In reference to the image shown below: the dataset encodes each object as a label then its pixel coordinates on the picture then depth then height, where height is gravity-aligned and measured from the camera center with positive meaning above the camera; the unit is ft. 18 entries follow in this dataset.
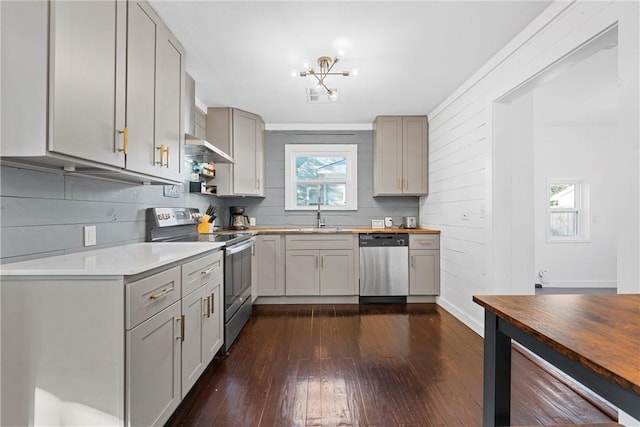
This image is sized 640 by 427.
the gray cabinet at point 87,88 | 3.64 +1.87
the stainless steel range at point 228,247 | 7.88 -1.04
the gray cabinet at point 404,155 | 13.37 +2.76
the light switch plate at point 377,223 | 14.39 -0.42
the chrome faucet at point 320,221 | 14.22 -0.35
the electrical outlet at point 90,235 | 5.53 -0.44
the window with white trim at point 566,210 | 15.72 +0.33
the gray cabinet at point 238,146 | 12.35 +2.94
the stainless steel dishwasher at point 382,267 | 12.35 -2.24
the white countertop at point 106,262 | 3.73 -0.74
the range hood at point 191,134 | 7.74 +2.14
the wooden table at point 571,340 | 1.99 -1.01
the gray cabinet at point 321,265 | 12.32 -2.17
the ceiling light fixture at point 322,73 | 8.12 +4.22
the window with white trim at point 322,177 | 14.38 +1.84
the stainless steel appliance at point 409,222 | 13.96 -0.35
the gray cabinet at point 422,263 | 12.41 -2.07
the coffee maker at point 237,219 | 13.44 -0.26
